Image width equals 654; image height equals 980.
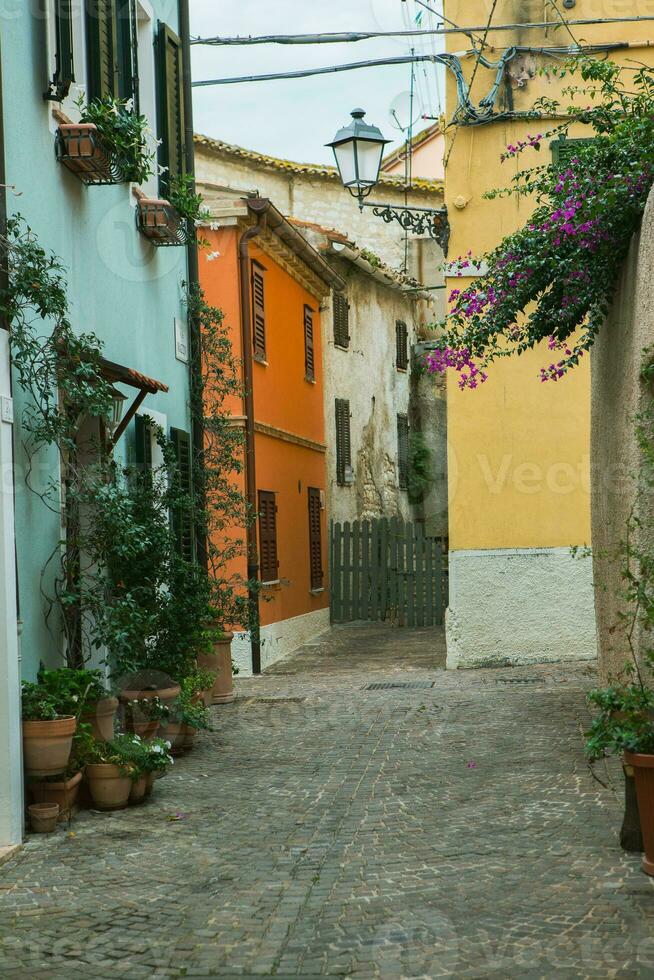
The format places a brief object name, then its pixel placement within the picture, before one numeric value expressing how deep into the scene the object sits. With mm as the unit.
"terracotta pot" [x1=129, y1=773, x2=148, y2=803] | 6863
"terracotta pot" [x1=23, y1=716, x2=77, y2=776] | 6188
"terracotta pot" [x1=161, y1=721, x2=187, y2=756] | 8477
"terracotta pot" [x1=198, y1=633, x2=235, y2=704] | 11244
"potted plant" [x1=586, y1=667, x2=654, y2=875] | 4973
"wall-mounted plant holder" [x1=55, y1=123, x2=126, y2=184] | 7738
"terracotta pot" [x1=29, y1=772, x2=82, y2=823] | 6363
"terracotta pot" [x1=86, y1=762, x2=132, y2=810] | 6730
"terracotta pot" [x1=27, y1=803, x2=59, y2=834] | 6266
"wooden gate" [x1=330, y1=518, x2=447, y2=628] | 19828
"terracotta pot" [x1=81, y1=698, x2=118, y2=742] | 6898
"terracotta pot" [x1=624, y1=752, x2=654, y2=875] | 4941
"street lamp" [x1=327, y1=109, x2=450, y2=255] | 12055
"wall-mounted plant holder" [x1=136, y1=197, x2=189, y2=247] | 9703
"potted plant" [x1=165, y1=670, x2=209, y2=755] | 8234
